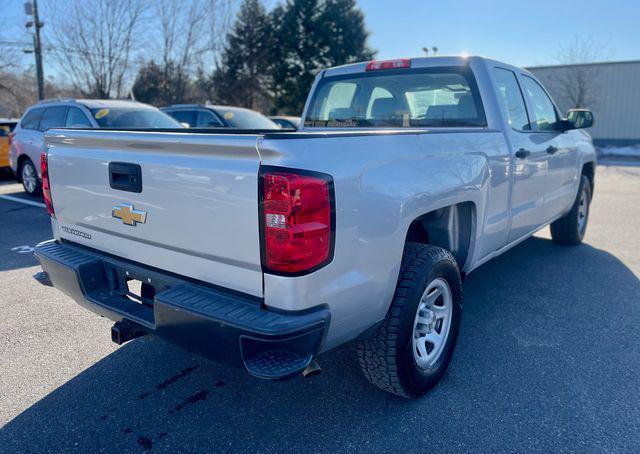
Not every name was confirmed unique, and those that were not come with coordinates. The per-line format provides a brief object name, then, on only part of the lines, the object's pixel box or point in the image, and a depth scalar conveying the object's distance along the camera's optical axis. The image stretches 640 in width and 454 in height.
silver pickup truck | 2.03
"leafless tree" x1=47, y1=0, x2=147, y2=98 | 22.48
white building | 24.77
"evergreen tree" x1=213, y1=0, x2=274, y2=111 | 31.59
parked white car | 8.16
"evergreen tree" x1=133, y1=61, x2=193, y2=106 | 26.00
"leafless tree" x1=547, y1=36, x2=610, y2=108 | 25.25
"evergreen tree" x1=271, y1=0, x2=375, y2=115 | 32.41
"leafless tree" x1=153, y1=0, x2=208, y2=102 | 25.05
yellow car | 11.99
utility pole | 20.14
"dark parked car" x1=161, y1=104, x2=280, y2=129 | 10.47
